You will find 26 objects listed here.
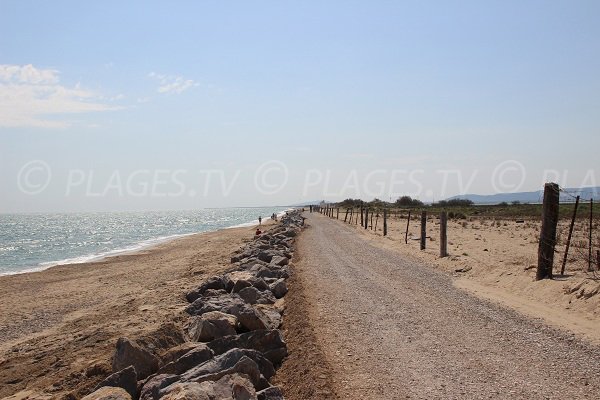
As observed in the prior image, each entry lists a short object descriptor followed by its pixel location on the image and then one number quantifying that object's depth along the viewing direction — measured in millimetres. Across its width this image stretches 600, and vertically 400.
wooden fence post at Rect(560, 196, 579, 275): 11778
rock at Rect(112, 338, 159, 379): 6551
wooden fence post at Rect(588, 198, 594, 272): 11938
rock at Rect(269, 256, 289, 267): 17238
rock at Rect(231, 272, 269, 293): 11721
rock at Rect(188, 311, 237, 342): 7938
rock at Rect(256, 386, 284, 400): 5340
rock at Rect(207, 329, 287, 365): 7227
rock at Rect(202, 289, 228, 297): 12023
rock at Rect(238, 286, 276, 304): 11000
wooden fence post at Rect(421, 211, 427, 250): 21875
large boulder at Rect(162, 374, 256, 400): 4762
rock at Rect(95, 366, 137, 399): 5887
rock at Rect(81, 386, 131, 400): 5366
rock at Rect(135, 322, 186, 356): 7203
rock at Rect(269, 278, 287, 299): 12433
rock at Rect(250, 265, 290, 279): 14438
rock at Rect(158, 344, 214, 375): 6352
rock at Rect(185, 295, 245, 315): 8870
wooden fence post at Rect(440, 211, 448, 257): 18938
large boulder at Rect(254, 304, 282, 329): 8762
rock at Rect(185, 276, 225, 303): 12880
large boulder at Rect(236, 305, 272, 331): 8312
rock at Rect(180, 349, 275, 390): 5645
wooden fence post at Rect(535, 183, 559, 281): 12211
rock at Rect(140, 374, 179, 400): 5520
